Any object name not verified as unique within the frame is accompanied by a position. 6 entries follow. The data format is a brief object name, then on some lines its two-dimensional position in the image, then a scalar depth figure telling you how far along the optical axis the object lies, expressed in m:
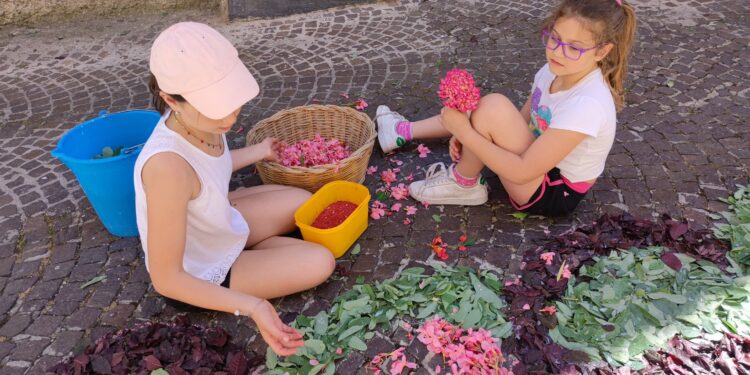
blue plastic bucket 2.75
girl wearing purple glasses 2.47
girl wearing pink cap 2.04
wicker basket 3.09
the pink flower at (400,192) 3.33
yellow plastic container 2.80
